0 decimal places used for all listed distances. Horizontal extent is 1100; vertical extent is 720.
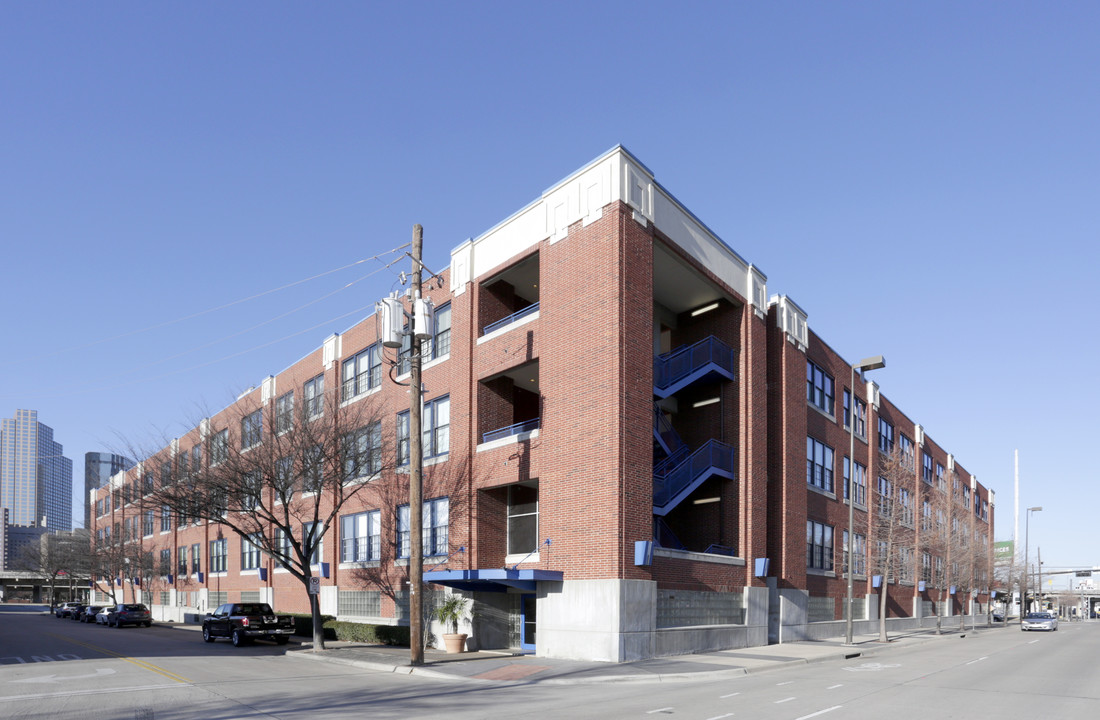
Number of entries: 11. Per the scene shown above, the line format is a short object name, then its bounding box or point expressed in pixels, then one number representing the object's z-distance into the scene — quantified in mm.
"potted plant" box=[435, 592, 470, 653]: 27469
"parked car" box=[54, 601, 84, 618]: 72688
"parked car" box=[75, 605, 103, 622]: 63531
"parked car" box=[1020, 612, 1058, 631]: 59250
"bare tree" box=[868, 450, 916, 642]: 44553
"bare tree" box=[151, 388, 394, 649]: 30188
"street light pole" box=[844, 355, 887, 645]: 32750
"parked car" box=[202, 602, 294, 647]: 33531
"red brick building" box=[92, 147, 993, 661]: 24750
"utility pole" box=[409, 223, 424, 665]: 22781
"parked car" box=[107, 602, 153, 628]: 53812
